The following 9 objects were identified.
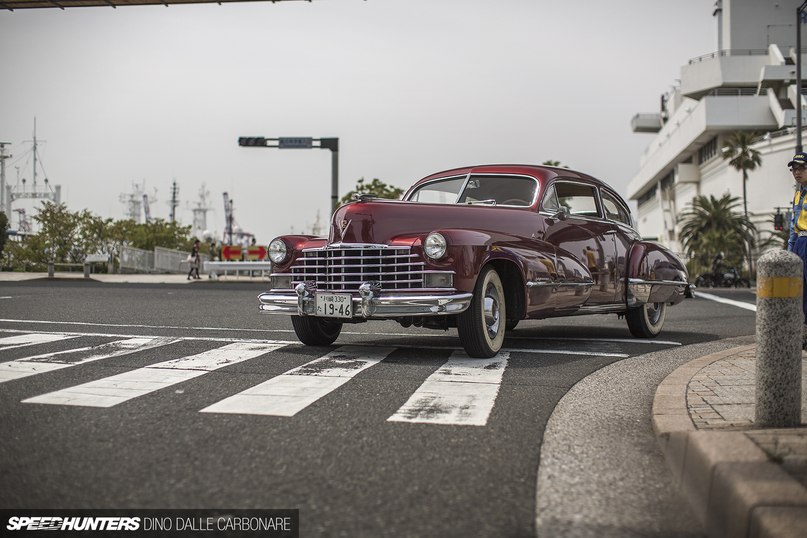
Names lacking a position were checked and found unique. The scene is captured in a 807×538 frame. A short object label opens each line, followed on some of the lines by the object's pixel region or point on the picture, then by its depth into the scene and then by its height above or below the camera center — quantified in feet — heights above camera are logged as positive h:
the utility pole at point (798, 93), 102.74 +21.44
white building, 189.26 +37.97
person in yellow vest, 24.82 +1.20
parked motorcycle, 129.18 -4.56
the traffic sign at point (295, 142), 113.50 +15.71
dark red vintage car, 22.74 -0.25
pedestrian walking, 116.06 -0.98
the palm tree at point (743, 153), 189.47 +23.52
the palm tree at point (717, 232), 178.40 +4.47
